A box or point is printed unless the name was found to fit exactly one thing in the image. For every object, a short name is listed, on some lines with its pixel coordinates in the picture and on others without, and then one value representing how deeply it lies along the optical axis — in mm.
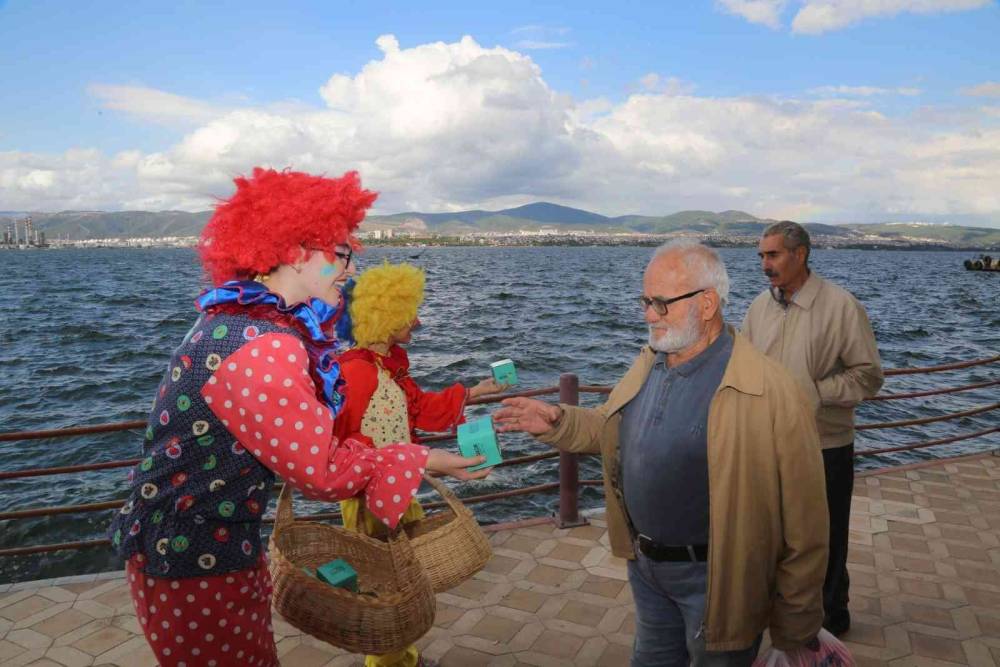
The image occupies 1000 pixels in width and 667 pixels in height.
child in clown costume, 3350
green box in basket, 2387
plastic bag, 2484
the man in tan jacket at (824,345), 3492
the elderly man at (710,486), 2275
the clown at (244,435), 1786
